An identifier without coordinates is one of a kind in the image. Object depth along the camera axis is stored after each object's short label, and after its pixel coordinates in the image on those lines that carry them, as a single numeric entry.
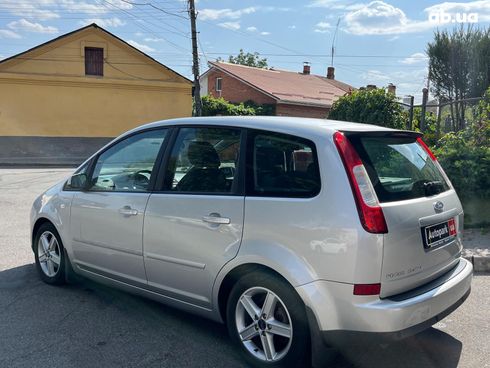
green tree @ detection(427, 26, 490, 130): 18.06
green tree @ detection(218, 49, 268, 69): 69.06
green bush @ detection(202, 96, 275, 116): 24.31
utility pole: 23.12
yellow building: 22.31
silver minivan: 2.79
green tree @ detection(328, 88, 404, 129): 11.05
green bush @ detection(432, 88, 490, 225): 6.86
